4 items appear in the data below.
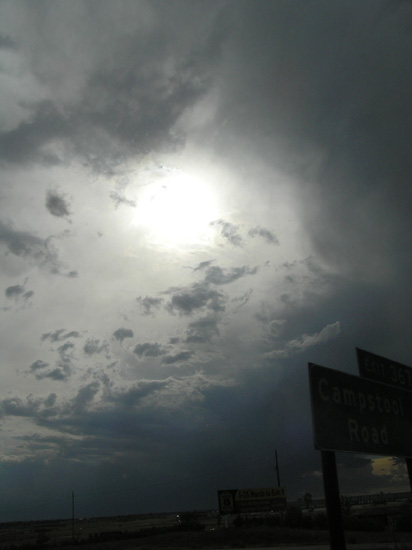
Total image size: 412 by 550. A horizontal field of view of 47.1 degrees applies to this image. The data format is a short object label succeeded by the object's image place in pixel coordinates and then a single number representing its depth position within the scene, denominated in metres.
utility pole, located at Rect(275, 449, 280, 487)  73.81
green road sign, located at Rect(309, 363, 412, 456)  8.19
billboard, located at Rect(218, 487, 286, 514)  67.94
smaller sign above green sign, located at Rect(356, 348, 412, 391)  10.93
